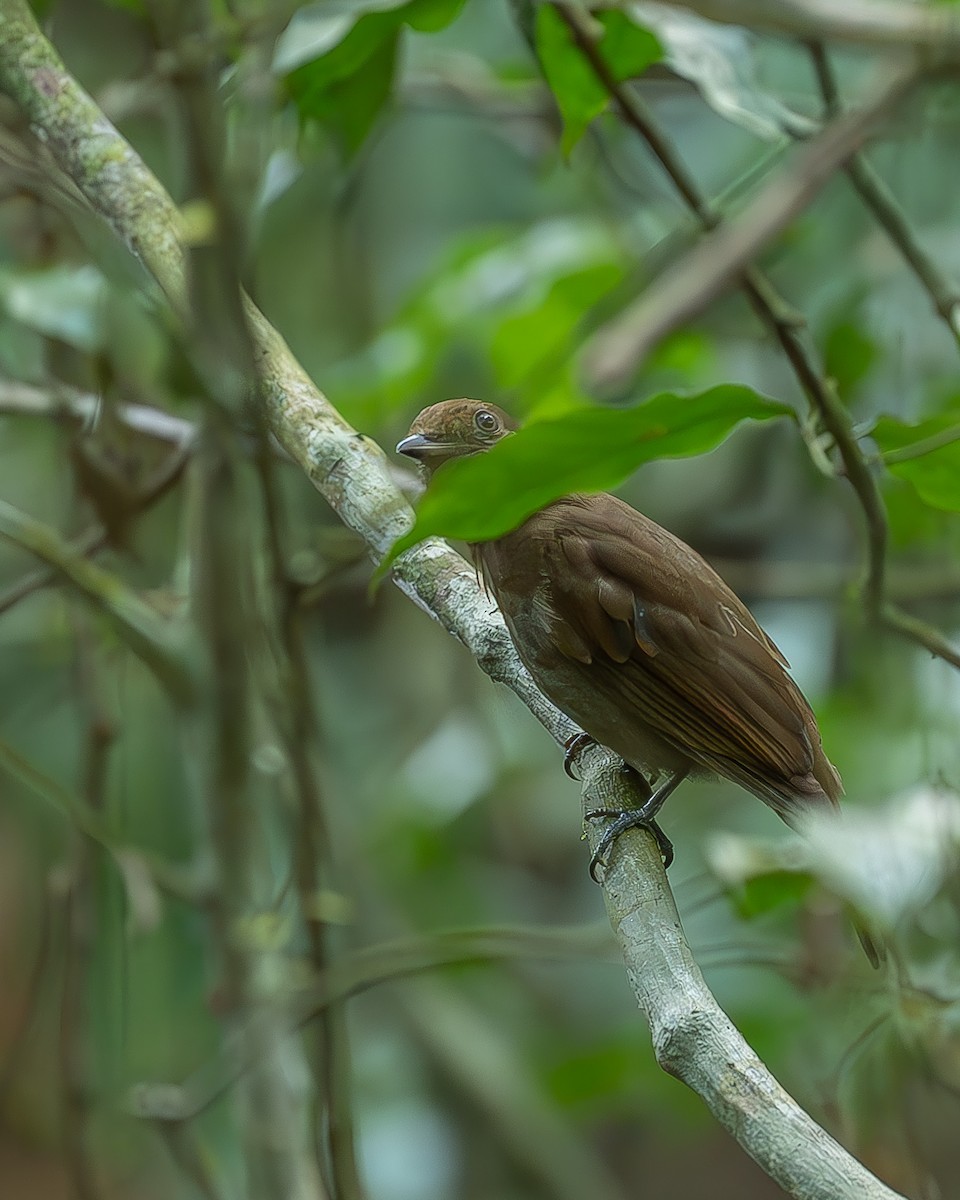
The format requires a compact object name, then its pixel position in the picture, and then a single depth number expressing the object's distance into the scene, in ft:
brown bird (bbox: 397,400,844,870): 18.07
